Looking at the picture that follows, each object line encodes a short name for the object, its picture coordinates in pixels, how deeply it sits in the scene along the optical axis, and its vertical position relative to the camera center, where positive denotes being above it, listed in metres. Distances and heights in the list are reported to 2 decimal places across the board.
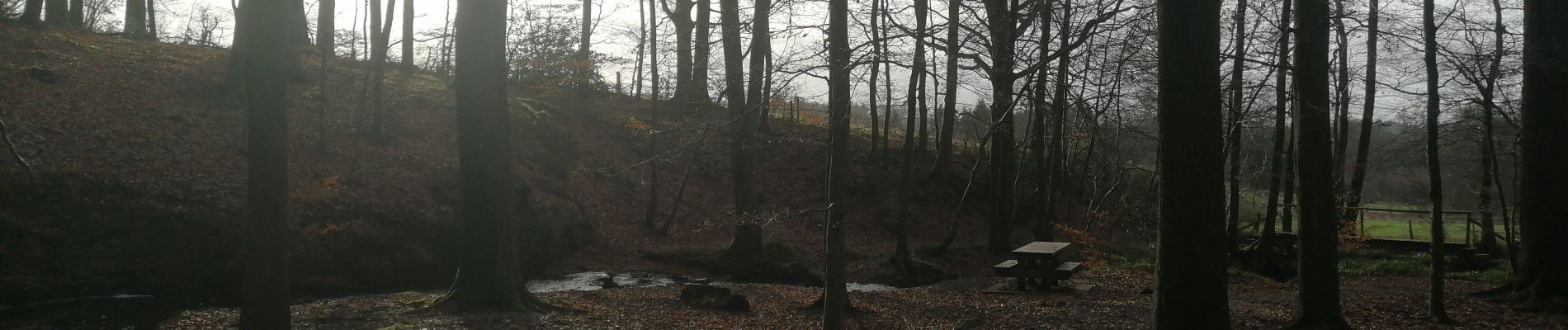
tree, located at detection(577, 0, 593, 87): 24.92 +3.57
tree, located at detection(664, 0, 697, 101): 16.47 +2.62
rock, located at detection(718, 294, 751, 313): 12.16 -1.94
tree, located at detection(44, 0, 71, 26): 21.48 +3.04
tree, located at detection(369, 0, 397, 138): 19.16 +1.78
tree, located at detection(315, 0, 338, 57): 21.03 +3.16
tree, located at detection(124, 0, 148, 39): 24.39 +3.69
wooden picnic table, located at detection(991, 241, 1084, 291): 13.67 -1.49
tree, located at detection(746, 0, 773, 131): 9.84 +1.53
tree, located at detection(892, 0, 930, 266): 8.46 +0.10
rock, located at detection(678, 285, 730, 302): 12.60 -1.87
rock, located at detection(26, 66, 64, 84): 15.77 +1.13
